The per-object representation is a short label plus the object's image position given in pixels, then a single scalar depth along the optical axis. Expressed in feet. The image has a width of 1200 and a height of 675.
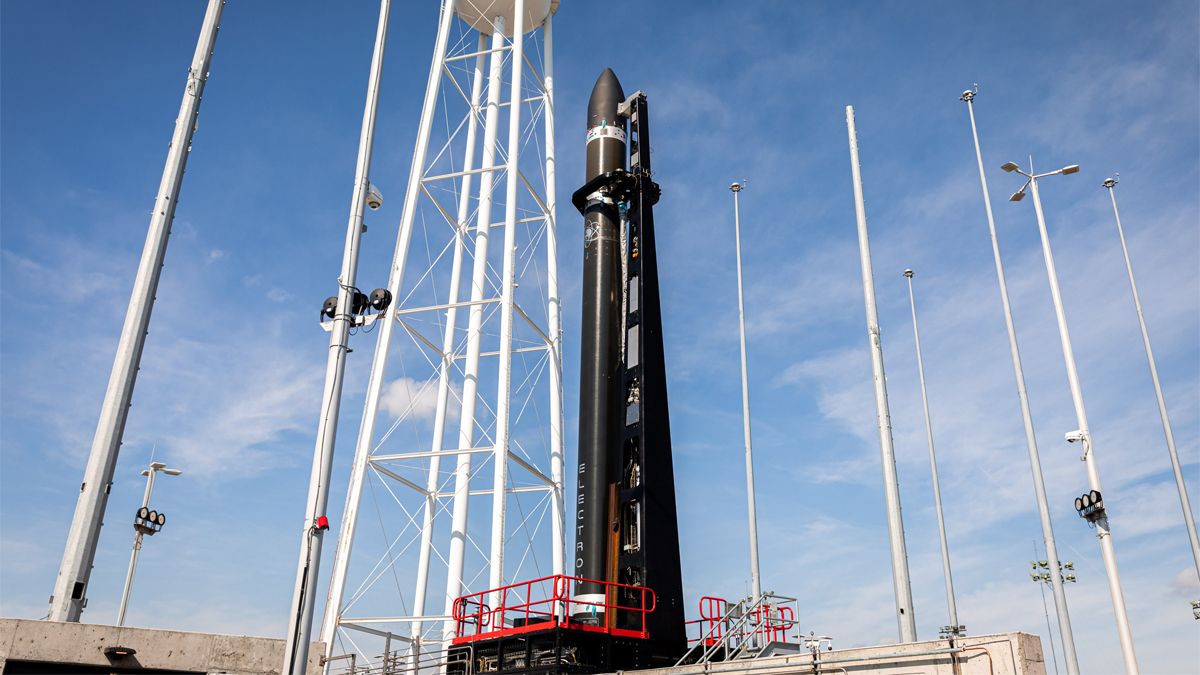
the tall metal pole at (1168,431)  88.89
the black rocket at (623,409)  63.41
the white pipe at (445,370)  79.10
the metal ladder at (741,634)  58.54
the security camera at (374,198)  48.39
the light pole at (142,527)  86.22
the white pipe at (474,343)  75.31
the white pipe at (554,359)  80.38
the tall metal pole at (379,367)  68.28
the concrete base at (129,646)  44.09
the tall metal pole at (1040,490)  78.89
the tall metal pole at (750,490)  97.86
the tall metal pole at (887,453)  53.72
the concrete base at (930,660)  40.47
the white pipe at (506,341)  69.00
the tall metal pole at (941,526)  119.75
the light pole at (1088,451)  59.52
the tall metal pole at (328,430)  37.86
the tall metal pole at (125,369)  39.52
